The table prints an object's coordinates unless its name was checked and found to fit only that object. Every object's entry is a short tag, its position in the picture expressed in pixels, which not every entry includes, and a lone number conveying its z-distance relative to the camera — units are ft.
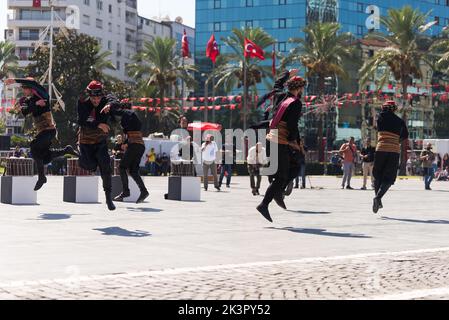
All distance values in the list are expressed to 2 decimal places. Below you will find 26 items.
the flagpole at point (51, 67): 150.20
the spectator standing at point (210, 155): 72.59
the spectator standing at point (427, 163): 88.93
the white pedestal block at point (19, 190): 46.11
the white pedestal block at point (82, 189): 48.88
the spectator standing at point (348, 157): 87.66
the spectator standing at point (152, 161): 134.49
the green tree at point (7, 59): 247.91
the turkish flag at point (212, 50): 163.12
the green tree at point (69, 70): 164.55
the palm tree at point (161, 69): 204.13
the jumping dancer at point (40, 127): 41.09
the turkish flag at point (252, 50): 160.35
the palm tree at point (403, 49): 165.17
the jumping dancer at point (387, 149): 43.09
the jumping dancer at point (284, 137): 35.29
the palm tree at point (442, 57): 168.33
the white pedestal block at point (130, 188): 50.01
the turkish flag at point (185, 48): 166.71
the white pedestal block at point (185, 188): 54.08
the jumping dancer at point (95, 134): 38.58
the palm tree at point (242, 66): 192.95
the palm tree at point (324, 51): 182.19
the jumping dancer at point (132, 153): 43.29
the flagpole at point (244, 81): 175.63
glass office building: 294.05
